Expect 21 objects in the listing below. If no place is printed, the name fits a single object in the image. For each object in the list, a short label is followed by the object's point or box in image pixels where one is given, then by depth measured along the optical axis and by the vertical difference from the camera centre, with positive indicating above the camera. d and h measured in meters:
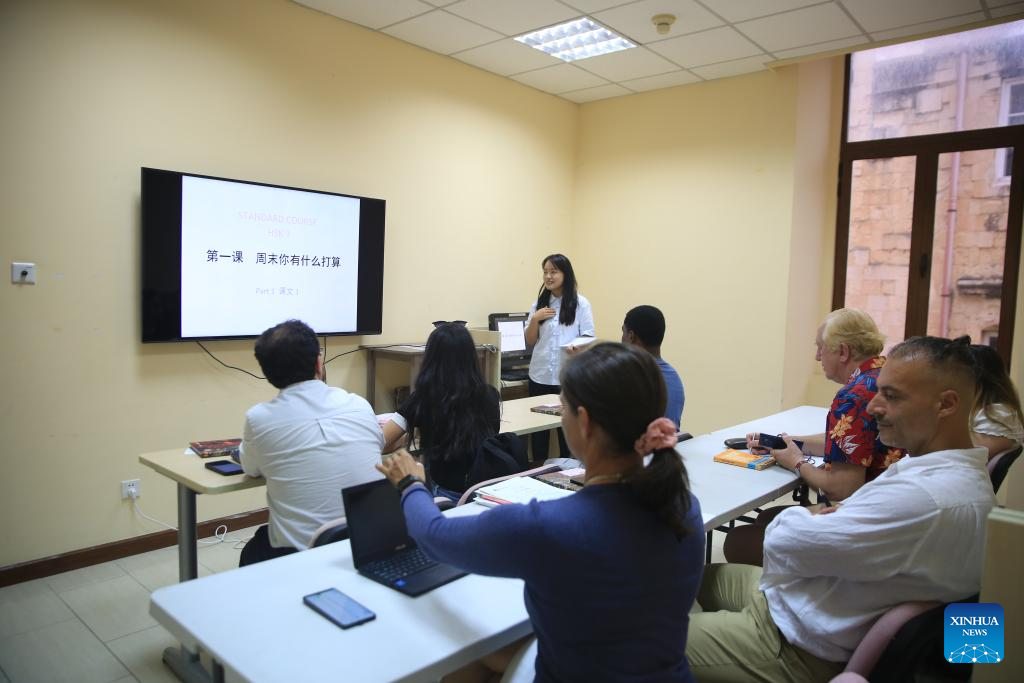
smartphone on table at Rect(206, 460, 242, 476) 2.27 -0.60
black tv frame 3.17 +0.18
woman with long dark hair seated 2.37 -0.38
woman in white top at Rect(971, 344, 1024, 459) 1.78 -0.26
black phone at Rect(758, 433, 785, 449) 2.67 -0.51
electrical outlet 3.27 -0.97
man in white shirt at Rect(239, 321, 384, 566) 2.01 -0.44
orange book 2.49 -0.56
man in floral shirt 2.05 -0.36
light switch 2.87 +0.06
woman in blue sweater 1.09 -0.39
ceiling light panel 4.09 +1.72
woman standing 4.44 -0.10
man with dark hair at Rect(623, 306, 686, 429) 2.71 -0.09
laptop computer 1.45 -0.57
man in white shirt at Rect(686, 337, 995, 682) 1.37 -0.49
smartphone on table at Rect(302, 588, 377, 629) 1.27 -0.61
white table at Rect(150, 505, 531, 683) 1.14 -0.62
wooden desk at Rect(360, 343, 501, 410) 4.04 -0.35
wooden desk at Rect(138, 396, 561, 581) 2.18 -0.62
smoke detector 3.80 +1.67
